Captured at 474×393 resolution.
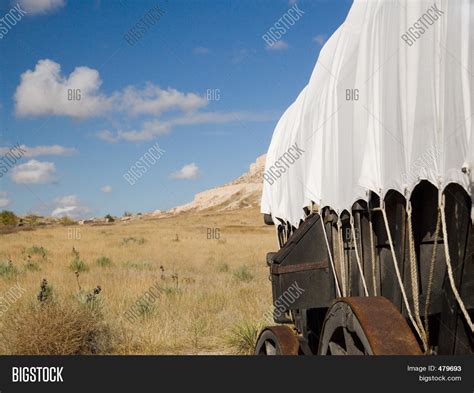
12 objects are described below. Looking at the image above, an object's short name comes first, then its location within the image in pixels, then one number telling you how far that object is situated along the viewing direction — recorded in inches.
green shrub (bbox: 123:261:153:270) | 785.6
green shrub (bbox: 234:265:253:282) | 658.8
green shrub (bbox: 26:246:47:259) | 950.4
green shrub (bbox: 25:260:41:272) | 704.2
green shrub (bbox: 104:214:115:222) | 3257.1
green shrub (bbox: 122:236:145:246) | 1354.9
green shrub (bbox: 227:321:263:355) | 345.4
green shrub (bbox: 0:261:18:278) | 636.7
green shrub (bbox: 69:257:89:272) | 727.1
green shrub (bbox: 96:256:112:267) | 819.4
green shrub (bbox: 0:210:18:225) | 2188.7
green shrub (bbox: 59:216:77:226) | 2726.9
